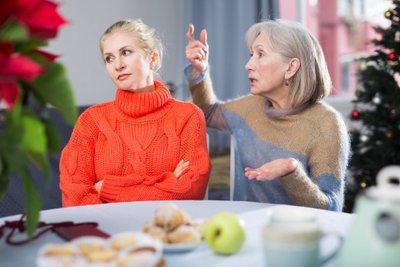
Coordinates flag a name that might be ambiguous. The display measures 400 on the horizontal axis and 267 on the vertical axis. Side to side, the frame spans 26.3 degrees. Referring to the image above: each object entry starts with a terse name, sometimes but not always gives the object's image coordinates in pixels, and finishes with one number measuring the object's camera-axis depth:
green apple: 1.75
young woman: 2.52
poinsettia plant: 1.46
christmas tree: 4.09
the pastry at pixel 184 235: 1.77
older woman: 2.60
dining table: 1.76
